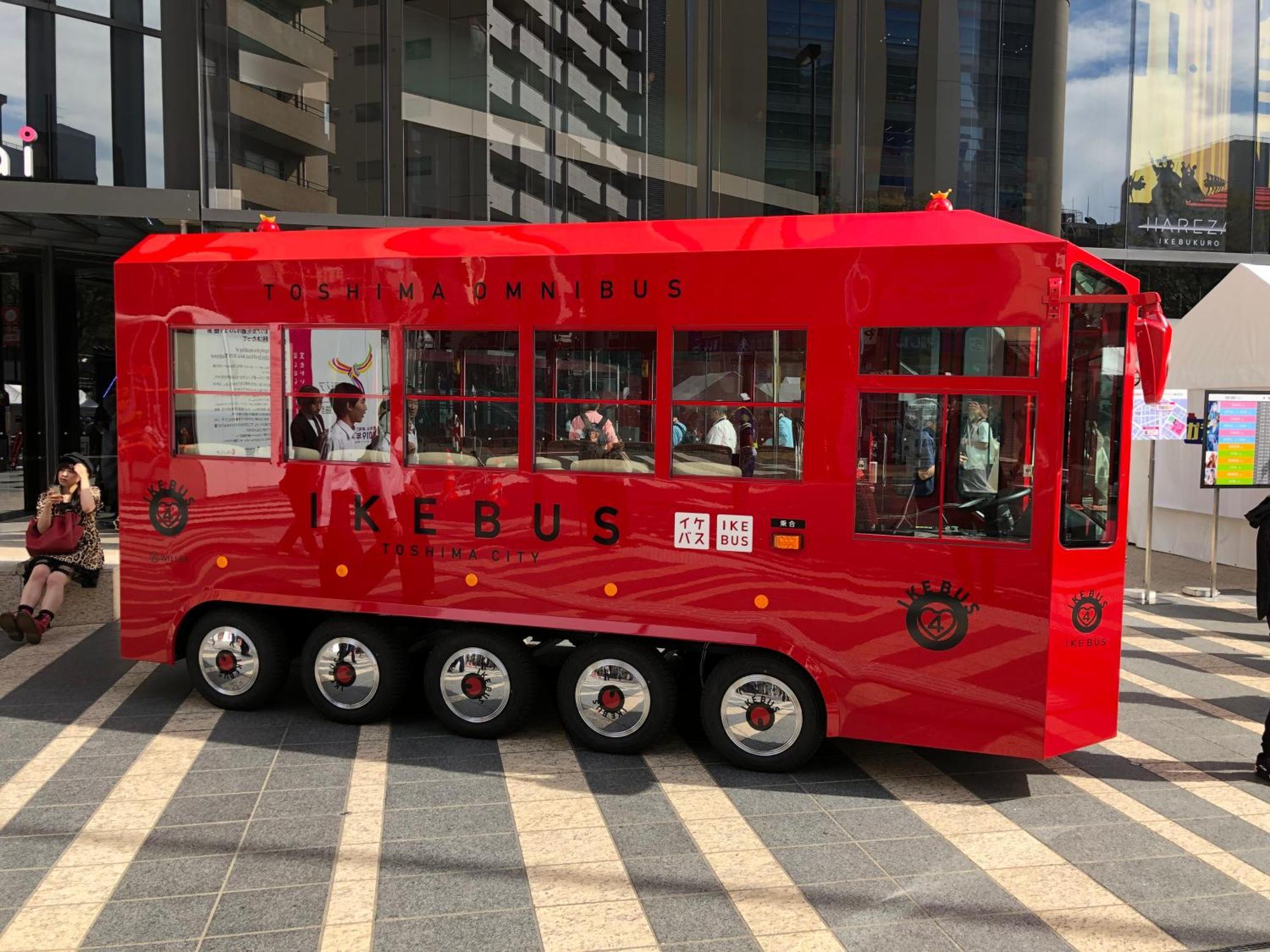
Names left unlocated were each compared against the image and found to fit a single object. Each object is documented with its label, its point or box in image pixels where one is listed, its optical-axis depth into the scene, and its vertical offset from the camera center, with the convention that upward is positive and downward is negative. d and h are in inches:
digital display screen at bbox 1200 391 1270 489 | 422.6 -3.0
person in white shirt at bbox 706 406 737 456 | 206.7 +0.4
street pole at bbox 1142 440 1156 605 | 411.2 -33.7
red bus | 193.6 -9.5
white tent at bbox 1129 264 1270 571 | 425.4 +21.5
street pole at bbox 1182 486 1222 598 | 420.2 -66.6
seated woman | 315.9 -46.2
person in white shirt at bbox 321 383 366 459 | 228.4 +1.6
